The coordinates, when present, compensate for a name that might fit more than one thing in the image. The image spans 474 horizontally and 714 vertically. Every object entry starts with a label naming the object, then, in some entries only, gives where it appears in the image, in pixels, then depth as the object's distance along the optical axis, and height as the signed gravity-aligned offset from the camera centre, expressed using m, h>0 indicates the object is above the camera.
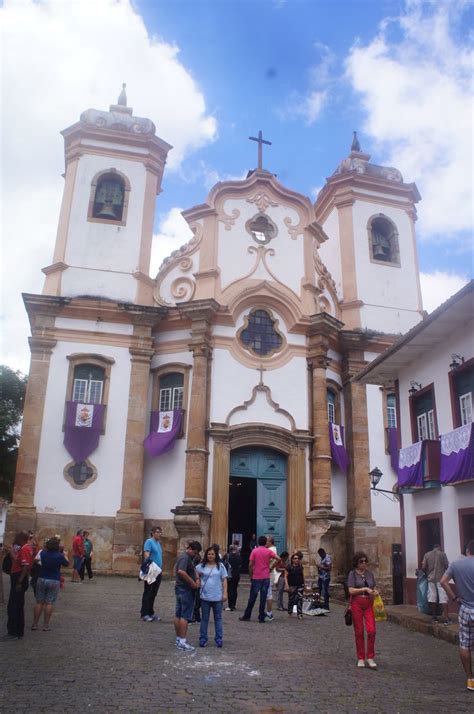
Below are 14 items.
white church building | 20.06 +6.33
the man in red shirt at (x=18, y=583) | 9.42 -0.25
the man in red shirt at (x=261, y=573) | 12.05 -0.04
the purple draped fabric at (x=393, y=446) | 22.31 +4.17
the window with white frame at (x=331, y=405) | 22.74 +5.60
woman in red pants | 8.44 -0.46
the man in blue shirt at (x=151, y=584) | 11.12 -0.24
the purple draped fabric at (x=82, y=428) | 20.22 +4.08
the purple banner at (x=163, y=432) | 20.53 +4.10
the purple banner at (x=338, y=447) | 21.50 +3.97
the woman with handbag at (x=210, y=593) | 9.37 -0.32
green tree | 31.39 +6.69
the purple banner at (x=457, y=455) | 12.40 +2.25
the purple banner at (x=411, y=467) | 14.26 +2.31
